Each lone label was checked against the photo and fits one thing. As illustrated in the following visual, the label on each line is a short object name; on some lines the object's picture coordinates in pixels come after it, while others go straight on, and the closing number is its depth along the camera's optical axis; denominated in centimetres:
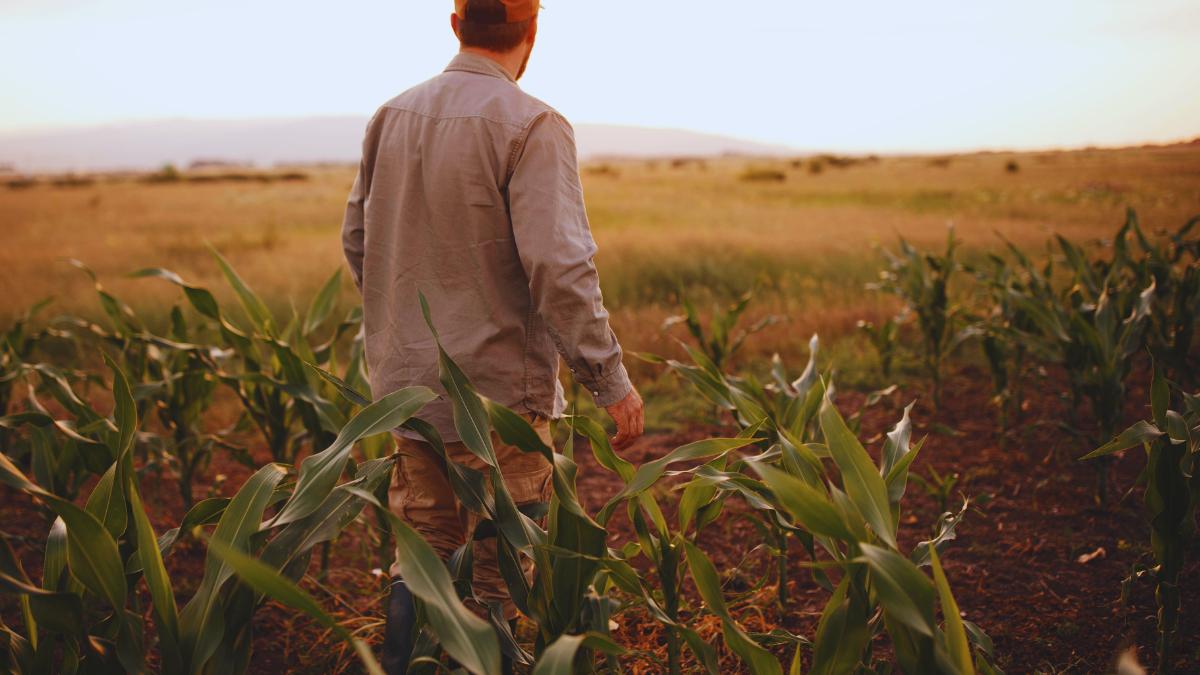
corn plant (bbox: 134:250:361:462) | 241
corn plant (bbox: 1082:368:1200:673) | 172
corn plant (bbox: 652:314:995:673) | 107
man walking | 167
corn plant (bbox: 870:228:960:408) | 396
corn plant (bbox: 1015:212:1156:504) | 283
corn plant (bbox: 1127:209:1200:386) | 328
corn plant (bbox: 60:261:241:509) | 275
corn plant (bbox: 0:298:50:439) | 339
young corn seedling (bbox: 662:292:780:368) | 356
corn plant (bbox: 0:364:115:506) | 213
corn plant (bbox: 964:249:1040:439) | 348
